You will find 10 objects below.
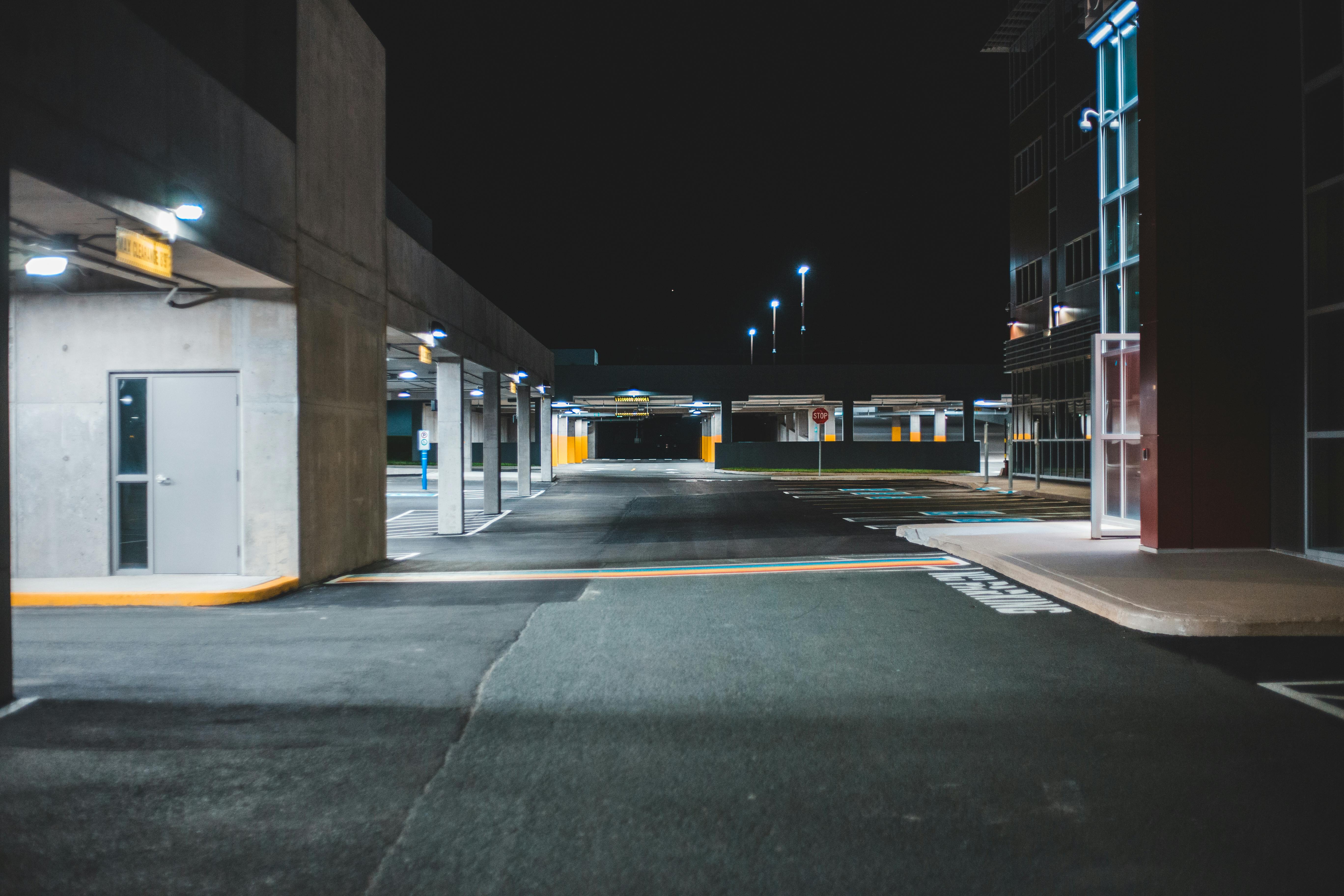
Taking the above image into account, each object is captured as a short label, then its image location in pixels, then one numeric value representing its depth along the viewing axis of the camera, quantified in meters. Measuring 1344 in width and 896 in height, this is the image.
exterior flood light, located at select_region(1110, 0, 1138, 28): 12.69
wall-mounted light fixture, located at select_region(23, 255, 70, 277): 7.03
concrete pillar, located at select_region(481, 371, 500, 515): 18.91
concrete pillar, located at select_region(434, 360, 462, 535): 15.84
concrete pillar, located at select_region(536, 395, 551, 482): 33.69
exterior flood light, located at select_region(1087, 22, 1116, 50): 13.39
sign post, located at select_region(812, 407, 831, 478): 31.42
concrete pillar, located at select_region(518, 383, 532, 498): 24.31
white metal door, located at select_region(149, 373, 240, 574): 9.38
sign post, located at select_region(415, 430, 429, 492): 24.77
